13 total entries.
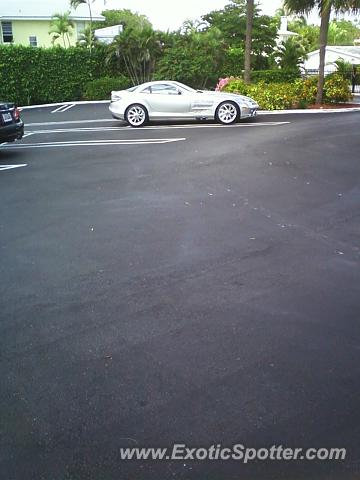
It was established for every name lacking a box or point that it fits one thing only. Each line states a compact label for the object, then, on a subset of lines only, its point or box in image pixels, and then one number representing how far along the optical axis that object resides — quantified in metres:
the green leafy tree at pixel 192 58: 26.81
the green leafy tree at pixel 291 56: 28.92
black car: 11.61
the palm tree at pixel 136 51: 27.34
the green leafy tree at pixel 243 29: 31.73
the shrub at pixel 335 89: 22.27
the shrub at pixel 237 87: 21.34
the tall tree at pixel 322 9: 19.58
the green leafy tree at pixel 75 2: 32.03
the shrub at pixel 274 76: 28.15
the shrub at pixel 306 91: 21.67
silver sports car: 17.03
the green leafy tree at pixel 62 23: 32.56
